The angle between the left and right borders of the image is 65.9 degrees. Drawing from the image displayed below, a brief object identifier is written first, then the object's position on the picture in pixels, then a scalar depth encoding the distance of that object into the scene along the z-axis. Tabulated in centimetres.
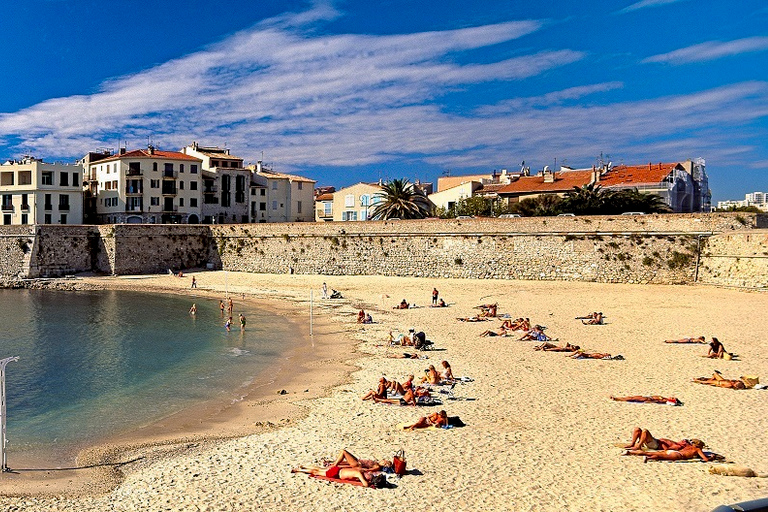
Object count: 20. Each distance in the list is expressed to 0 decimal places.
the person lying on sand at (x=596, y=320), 2502
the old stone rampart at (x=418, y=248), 3300
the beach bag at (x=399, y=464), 1024
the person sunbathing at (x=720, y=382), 1504
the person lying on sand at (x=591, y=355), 1886
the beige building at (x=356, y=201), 6212
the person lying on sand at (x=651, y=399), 1388
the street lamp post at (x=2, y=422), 1110
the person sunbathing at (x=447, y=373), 1638
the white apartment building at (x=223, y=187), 6719
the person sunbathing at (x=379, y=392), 1505
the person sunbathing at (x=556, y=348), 2005
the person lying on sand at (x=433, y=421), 1271
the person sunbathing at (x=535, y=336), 2214
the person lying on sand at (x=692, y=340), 2062
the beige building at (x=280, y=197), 7244
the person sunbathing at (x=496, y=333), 2358
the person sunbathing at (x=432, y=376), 1622
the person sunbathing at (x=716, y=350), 1839
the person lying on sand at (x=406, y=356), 1992
